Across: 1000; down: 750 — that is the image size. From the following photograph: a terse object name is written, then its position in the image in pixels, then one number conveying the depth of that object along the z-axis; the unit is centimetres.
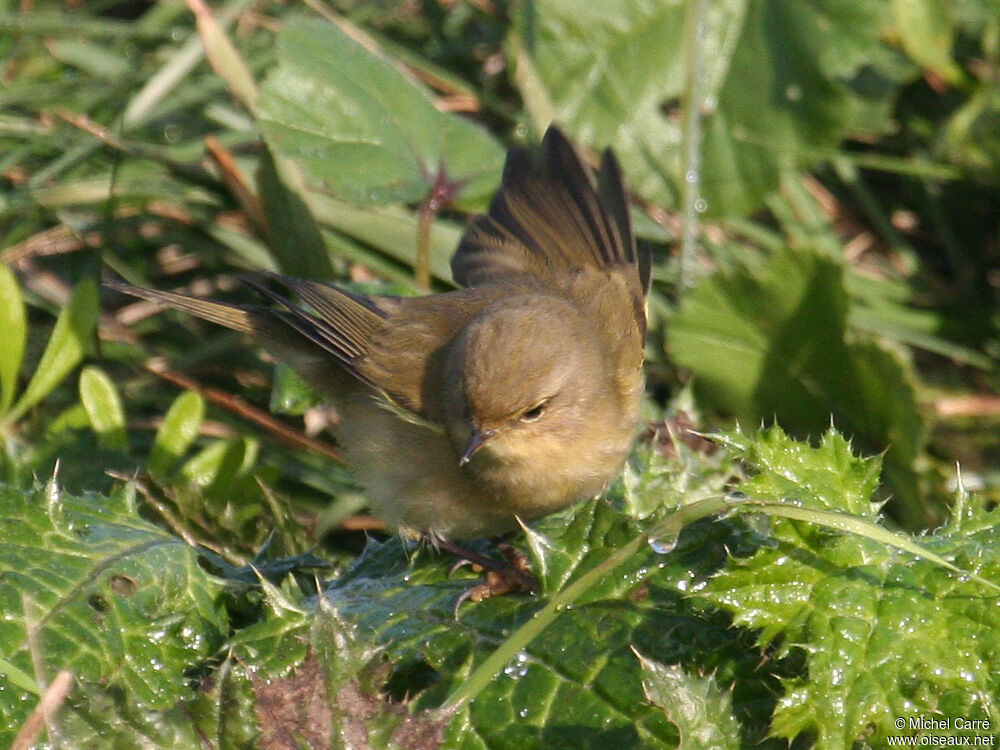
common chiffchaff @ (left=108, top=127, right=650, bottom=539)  604
